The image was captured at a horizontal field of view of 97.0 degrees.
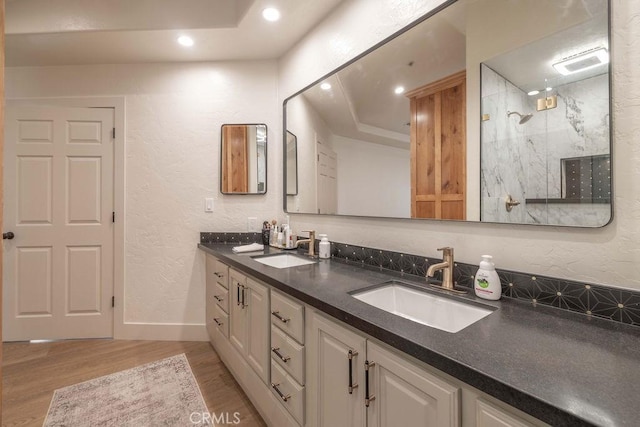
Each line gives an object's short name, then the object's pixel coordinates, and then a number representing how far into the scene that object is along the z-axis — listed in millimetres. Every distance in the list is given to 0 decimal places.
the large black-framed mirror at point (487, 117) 899
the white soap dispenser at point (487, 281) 1031
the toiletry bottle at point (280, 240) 2243
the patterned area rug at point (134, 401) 1566
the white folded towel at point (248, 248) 2051
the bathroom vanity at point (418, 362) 547
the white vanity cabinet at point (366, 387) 712
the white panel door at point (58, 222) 2445
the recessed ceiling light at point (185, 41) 2184
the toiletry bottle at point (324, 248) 1833
